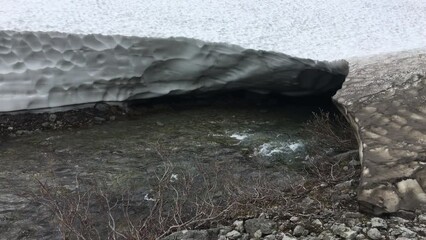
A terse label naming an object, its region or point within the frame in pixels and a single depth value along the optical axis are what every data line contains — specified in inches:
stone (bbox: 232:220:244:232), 96.7
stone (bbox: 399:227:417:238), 85.9
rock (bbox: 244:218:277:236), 94.9
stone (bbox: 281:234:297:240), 91.0
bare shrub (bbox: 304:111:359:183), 117.7
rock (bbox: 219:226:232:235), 95.7
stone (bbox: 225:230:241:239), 94.2
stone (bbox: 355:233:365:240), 87.8
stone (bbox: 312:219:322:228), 94.0
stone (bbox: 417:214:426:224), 89.2
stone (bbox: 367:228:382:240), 87.5
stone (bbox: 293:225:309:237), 92.1
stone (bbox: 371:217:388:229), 90.1
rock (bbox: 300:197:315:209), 103.1
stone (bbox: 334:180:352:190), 108.8
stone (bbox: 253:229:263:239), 93.6
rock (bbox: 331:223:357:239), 88.7
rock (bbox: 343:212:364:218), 95.1
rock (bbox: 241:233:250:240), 93.6
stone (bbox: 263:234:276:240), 92.0
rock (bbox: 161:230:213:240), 94.0
